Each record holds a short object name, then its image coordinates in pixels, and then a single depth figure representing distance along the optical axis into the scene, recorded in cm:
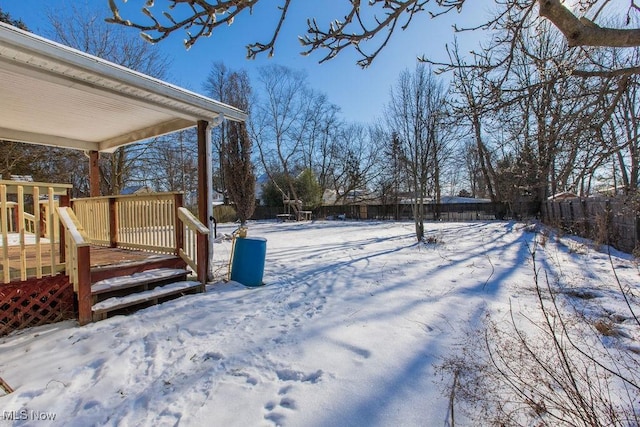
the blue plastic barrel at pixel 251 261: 434
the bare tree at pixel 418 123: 918
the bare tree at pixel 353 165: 2750
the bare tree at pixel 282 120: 2305
